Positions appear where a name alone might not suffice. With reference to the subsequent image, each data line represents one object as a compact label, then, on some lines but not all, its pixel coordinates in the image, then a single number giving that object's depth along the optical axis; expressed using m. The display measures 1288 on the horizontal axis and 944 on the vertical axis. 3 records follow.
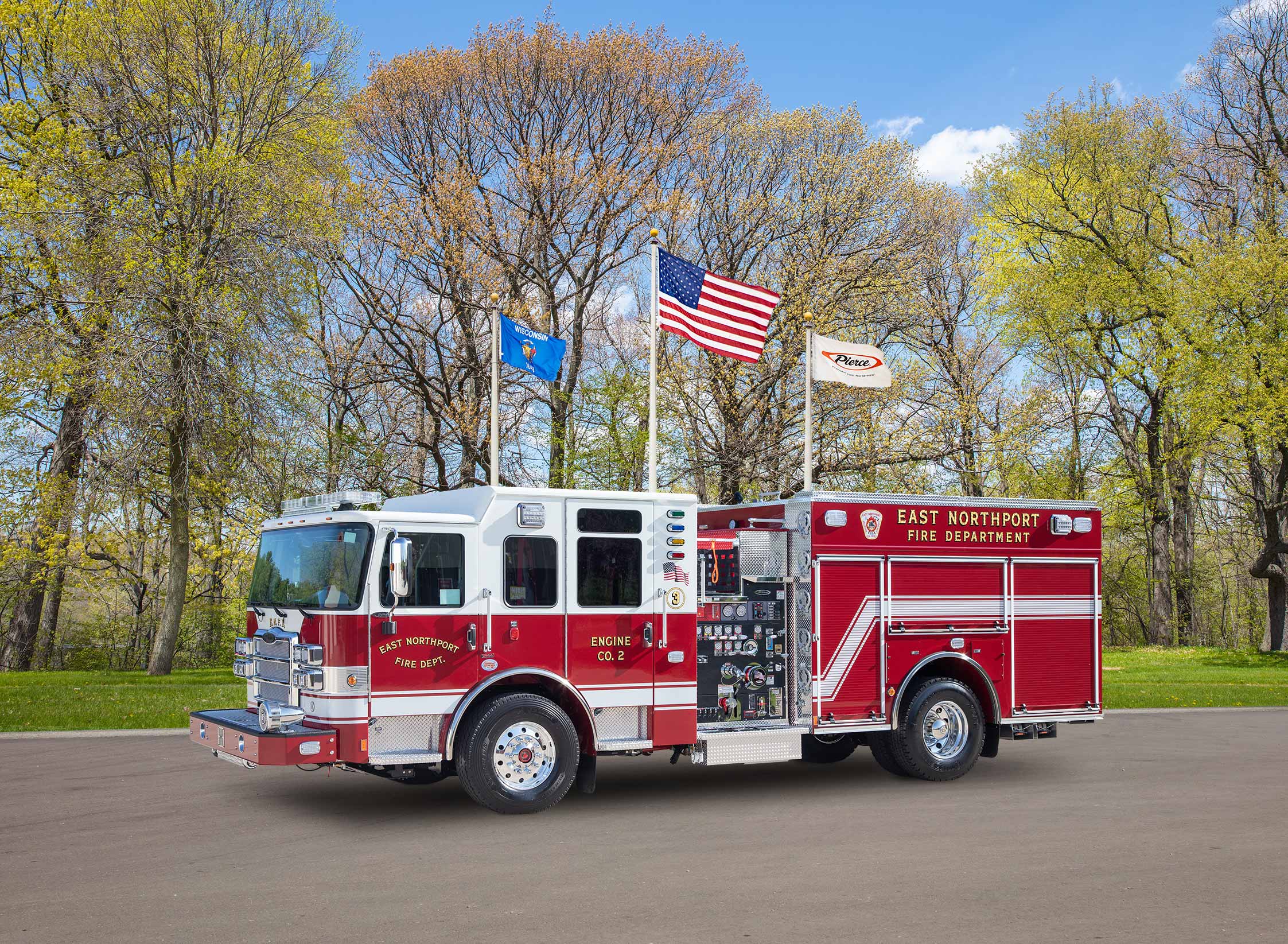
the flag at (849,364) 15.46
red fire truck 9.71
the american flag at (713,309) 15.85
